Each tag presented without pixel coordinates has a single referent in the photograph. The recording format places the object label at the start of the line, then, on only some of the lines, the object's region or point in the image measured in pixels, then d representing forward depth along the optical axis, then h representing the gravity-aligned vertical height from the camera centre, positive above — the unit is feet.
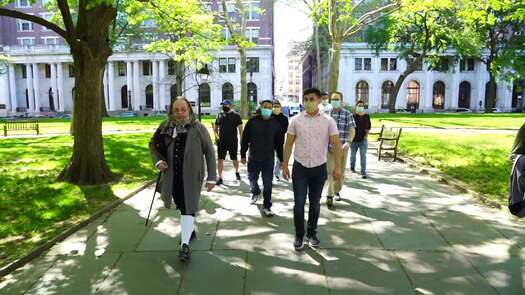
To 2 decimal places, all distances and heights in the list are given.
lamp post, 70.23 +3.23
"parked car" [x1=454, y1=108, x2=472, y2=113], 207.07 -7.44
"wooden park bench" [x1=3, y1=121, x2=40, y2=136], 88.19 -6.12
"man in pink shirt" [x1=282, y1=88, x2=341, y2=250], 17.51 -2.16
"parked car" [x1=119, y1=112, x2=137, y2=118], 214.94 -9.17
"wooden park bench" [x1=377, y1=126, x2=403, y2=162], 45.79 -4.48
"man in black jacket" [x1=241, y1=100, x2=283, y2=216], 24.52 -2.62
